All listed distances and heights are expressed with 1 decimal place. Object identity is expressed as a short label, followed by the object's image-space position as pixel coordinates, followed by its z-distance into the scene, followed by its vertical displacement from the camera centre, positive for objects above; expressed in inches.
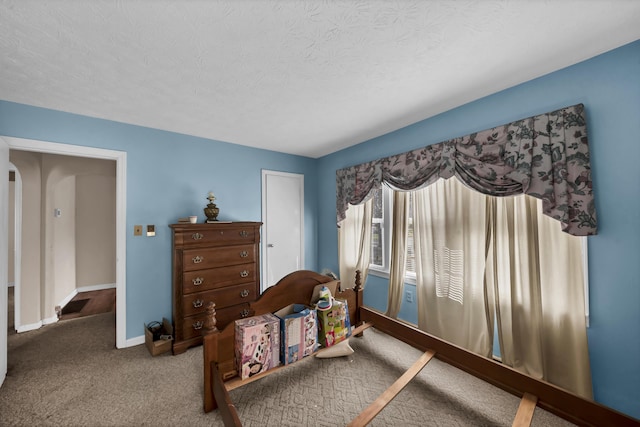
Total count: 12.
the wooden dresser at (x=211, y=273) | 102.8 -25.2
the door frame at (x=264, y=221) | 145.8 -2.7
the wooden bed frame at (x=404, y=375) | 53.1 -41.8
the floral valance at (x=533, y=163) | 65.6 +15.9
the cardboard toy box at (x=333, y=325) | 81.7 -37.3
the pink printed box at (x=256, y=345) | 66.3 -35.8
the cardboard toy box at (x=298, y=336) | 72.1 -36.2
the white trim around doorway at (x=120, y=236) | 102.1 -7.3
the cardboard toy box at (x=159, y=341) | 96.5 -49.9
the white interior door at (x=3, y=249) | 79.8 -9.6
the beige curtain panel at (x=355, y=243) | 133.2 -15.8
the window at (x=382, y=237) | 117.6 -12.1
